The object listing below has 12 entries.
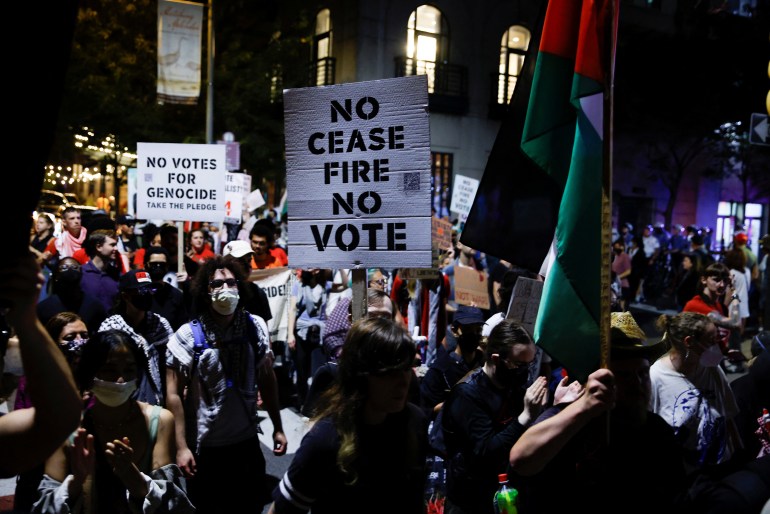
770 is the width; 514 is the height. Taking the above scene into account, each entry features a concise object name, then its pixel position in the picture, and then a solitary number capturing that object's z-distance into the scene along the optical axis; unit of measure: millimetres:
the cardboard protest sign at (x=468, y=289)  8281
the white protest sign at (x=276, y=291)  8484
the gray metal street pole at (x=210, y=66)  17781
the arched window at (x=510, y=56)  27969
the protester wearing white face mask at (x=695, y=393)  4164
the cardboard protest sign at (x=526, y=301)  5082
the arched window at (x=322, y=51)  27141
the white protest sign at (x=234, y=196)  12711
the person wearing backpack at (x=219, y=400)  4270
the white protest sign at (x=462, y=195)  13617
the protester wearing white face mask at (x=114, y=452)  2922
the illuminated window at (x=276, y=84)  23016
